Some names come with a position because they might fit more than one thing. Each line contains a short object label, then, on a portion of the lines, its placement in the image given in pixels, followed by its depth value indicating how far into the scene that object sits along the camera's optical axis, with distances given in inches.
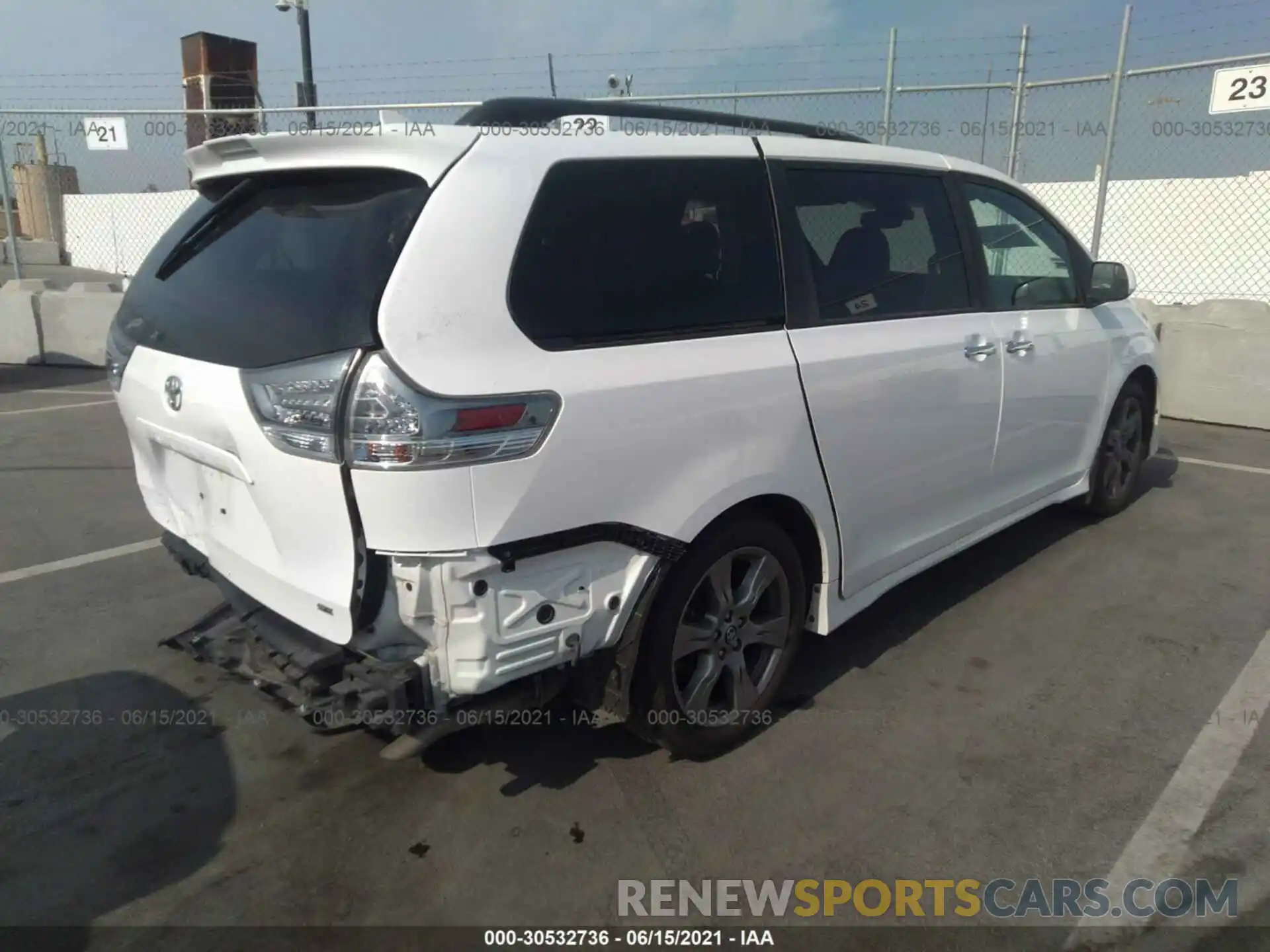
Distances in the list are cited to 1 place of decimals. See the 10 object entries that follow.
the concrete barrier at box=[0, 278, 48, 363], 419.2
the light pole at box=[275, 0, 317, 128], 457.5
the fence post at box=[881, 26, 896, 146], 327.0
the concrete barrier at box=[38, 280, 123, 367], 413.7
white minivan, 86.6
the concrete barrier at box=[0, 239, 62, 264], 797.9
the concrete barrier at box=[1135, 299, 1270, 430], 307.0
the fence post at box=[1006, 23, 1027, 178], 331.6
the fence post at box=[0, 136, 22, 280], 431.5
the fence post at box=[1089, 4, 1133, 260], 312.3
